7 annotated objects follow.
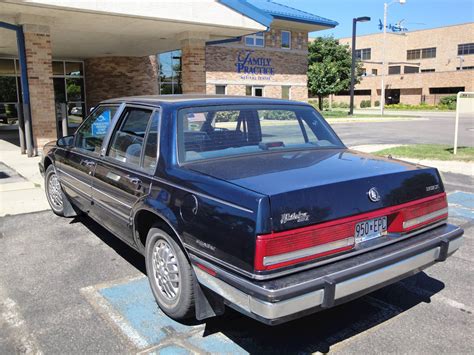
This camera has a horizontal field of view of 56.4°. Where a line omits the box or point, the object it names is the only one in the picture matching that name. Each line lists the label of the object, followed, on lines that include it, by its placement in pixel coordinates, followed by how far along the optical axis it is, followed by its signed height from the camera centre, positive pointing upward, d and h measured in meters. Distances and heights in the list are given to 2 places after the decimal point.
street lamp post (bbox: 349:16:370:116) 32.38 +5.46
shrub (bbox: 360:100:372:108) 57.30 -0.48
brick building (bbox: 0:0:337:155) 11.20 +2.15
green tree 38.66 +3.02
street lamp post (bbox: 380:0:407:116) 32.20 +5.77
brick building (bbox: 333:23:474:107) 56.38 +5.59
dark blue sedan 2.59 -0.71
